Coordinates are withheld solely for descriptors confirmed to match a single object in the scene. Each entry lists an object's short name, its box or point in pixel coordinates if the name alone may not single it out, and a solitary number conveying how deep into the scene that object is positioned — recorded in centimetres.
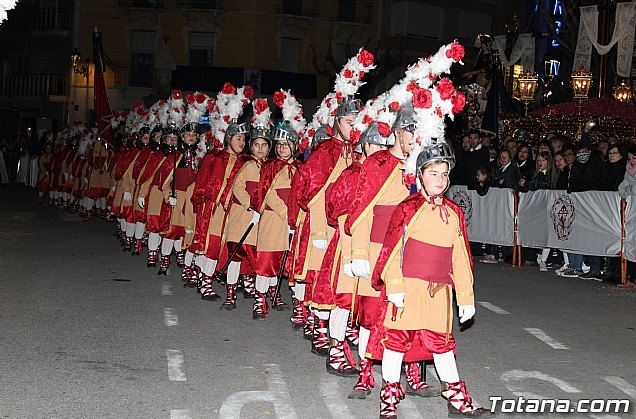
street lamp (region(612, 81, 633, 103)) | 2719
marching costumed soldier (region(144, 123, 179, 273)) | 1501
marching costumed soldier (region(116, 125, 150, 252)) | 1667
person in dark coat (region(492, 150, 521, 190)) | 1764
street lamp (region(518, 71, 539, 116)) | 2550
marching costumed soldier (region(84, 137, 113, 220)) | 2517
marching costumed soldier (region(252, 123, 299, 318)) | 1119
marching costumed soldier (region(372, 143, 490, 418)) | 710
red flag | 2534
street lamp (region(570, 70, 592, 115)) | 2428
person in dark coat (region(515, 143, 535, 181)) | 1756
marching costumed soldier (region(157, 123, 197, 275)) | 1453
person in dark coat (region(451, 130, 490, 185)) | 1902
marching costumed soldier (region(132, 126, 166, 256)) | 1578
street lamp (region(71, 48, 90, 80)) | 4431
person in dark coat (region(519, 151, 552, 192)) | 1693
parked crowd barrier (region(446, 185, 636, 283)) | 1498
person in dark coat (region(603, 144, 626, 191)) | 1537
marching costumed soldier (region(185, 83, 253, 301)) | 1239
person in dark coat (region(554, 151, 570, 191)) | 1648
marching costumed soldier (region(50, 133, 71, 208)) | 2925
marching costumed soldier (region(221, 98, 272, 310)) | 1180
